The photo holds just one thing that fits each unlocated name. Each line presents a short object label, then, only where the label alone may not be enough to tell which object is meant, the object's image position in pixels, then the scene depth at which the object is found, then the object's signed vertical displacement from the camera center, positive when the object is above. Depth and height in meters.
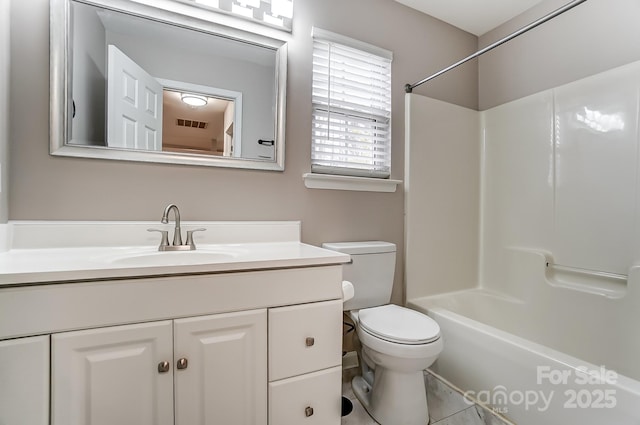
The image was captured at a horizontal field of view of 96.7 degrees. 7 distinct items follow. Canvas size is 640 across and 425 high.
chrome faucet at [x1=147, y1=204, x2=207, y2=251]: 1.24 -0.12
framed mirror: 1.19 +0.57
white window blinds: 1.71 +0.66
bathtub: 1.05 -0.68
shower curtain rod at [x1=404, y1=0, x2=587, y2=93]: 1.22 +0.88
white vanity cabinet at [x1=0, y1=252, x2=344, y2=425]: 0.76 -0.43
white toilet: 1.23 -0.57
